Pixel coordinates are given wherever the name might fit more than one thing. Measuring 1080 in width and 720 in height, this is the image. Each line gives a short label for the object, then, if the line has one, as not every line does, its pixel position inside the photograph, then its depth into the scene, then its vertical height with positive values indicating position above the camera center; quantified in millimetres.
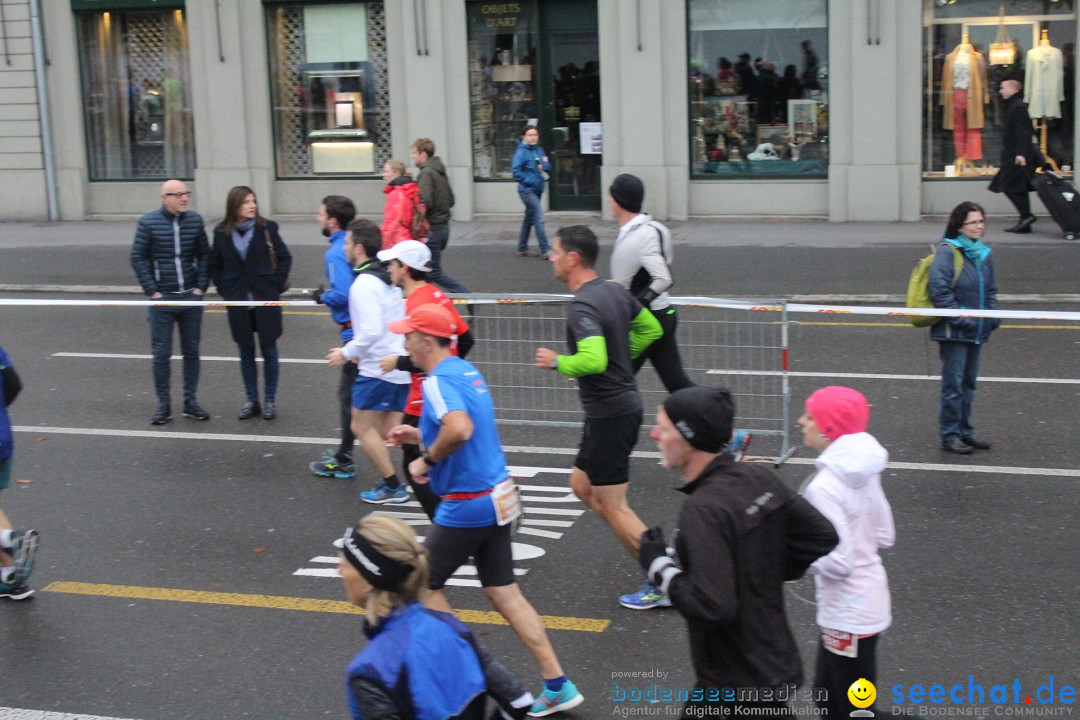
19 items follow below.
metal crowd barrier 9078 -1346
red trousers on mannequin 19814 +292
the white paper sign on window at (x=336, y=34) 21984 +2389
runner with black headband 3545 -1283
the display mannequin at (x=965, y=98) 19688 +837
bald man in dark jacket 10430 -764
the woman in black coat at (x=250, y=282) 10477 -806
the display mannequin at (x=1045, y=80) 19250 +1036
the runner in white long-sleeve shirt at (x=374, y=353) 8016 -1072
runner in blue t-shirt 5402 -1352
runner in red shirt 6879 -577
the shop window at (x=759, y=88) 20234 +1139
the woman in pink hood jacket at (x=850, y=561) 4645 -1418
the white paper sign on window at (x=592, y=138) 21219 +483
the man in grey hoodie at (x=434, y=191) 15047 -201
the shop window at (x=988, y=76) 19344 +1136
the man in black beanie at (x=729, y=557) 3904 -1186
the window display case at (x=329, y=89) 22031 +1493
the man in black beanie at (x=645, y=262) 8008 -591
